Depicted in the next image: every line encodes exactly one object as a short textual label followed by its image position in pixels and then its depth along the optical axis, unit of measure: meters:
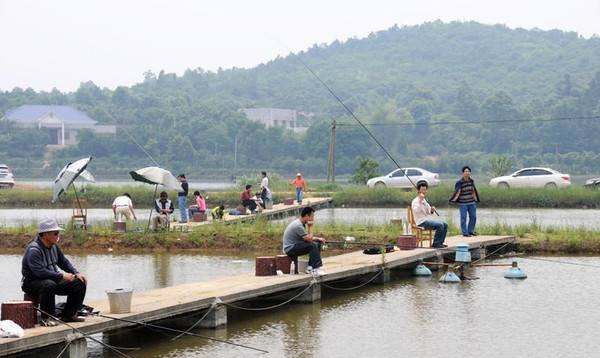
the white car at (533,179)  46.00
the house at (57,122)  104.75
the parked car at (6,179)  51.94
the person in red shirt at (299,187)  39.31
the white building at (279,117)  116.75
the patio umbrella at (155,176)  27.11
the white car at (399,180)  48.50
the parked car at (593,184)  44.08
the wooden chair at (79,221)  26.03
